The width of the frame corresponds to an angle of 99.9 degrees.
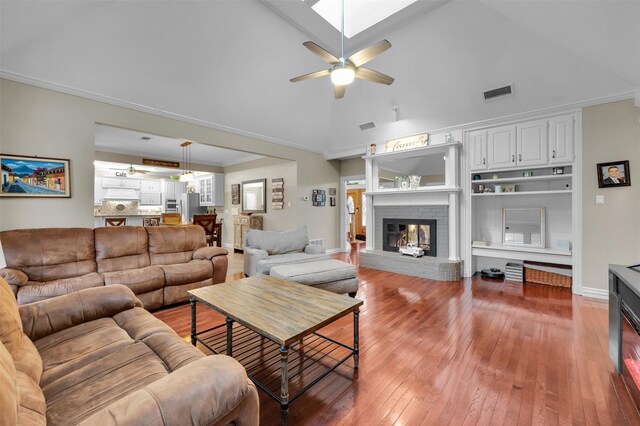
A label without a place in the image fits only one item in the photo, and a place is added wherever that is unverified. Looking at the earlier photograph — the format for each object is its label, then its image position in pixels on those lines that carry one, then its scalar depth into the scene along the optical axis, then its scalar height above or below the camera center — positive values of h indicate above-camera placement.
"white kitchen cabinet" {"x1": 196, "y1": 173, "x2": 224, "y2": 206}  8.45 +0.78
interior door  10.70 +0.13
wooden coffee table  1.69 -0.72
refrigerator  8.73 +0.27
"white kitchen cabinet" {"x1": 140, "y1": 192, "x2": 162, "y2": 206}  8.95 +0.55
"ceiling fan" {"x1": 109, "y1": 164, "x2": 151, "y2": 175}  7.23 +1.33
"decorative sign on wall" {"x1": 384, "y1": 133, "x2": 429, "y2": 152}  5.14 +1.37
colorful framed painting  3.06 +0.46
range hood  8.14 +0.64
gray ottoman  3.18 -0.75
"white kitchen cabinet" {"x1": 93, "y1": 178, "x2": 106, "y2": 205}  7.95 +0.70
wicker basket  4.05 -1.04
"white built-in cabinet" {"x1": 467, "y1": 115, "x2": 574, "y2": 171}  3.93 +1.05
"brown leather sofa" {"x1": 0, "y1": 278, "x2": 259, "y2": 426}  0.87 -0.70
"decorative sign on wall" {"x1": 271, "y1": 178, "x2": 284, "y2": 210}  6.75 +0.50
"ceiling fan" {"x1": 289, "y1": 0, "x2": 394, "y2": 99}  2.54 +1.51
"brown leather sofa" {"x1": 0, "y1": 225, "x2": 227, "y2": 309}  2.76 -0.57
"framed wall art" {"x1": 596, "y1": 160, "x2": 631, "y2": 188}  3.46 +0.47
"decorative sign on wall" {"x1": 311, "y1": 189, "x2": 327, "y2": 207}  6.77 +0.38
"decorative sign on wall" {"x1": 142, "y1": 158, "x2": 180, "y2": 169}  7.19 +1.42
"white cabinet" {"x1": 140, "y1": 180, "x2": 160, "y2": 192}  8.91 +0.97
